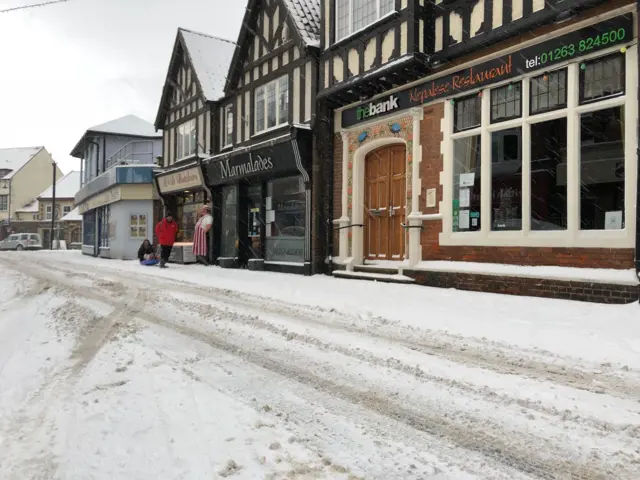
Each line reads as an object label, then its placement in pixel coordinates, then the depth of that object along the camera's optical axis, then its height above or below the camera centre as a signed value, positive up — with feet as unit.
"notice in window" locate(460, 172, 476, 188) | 27.66 +3.73
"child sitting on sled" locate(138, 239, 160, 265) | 55.72 -1.66
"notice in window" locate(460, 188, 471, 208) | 27.84 +2.66
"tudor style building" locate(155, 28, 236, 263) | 54.85 +15.13
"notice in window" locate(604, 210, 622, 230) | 21.24 +1.05
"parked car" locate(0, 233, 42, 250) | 125.39 -1.28
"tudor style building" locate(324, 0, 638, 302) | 21.67 +5.84
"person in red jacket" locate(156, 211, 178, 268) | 48.39 +0.38
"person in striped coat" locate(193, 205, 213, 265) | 51.72 +0.45
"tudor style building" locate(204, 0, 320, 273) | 38.86 +8.54
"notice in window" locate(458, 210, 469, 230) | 27.81 +1.29
